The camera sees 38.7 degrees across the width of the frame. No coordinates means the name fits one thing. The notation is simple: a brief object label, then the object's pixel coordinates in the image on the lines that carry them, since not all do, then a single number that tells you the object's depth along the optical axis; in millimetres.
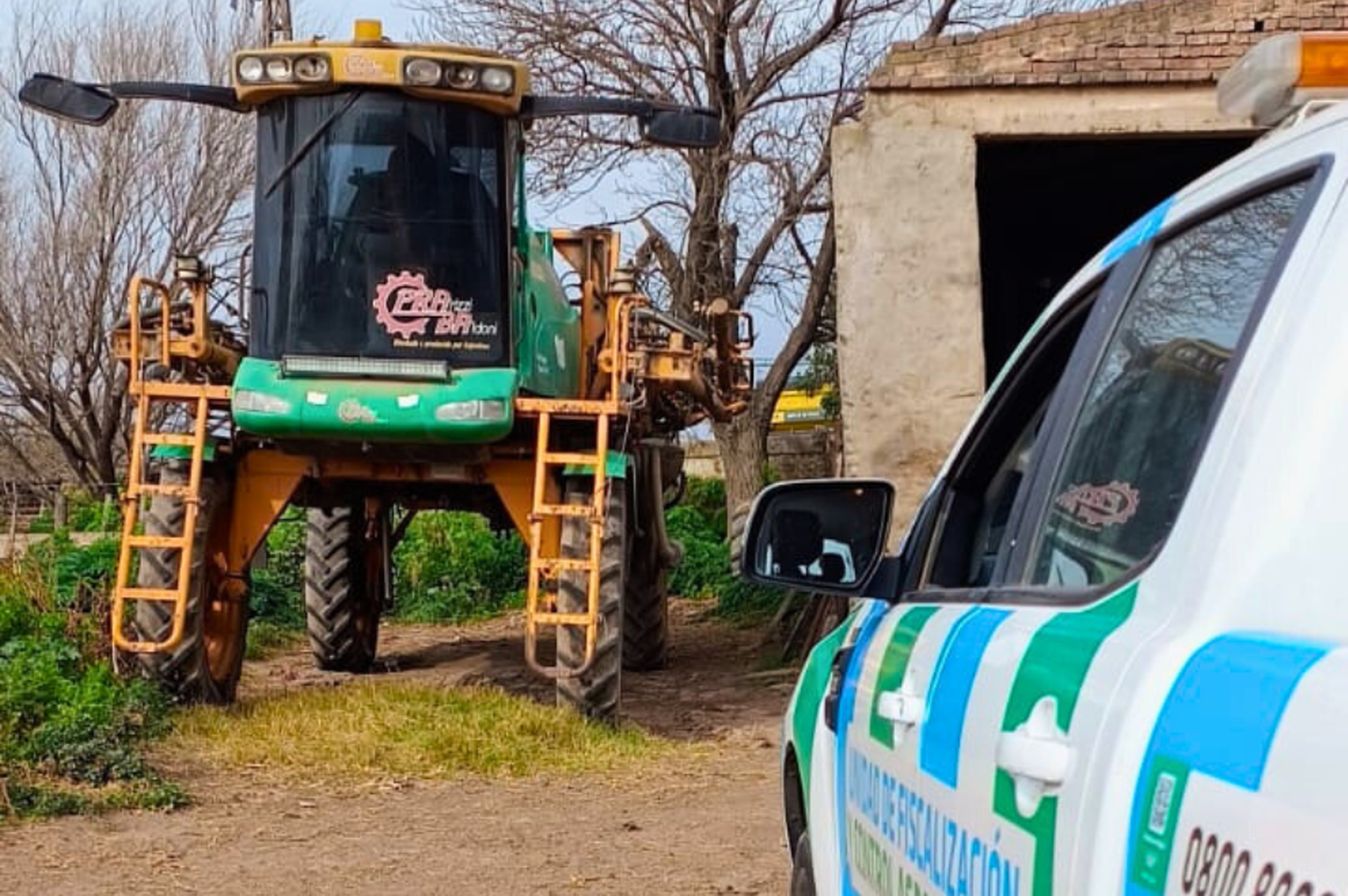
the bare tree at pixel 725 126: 21688
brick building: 11180
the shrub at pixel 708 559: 18922
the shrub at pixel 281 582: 17578
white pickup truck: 1723
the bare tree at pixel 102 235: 27562
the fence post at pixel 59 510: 24828
